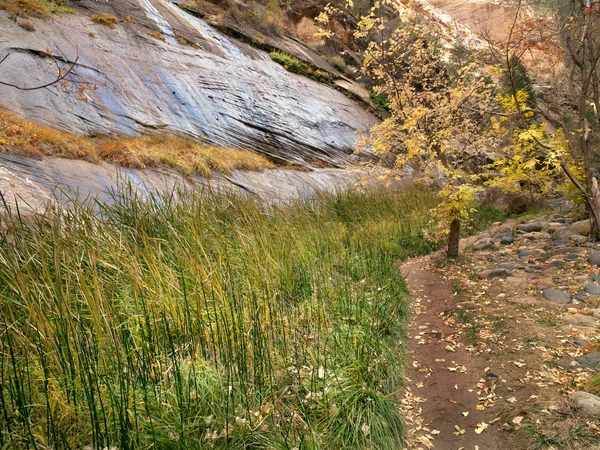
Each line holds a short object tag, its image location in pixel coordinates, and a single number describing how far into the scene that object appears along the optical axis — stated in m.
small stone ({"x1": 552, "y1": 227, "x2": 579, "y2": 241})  6.74
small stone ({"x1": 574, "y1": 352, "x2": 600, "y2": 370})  2.78
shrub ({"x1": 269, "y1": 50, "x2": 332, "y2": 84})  17.06
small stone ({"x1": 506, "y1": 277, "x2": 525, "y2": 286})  4.92
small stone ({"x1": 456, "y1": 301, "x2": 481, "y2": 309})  4.48
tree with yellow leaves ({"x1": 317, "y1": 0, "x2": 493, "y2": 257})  5.69
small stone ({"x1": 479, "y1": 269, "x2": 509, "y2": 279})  5.34
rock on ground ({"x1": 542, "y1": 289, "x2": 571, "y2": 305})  4.07
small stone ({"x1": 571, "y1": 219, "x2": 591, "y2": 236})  6.58
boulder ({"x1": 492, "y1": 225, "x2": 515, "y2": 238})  8.19
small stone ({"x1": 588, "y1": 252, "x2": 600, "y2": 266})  4.92
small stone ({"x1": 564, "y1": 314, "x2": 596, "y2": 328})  3.45
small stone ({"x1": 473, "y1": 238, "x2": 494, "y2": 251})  7.27
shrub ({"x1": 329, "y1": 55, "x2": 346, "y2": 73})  20.95
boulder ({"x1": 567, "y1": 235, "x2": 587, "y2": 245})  6.14
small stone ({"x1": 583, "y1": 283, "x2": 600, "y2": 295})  4.08
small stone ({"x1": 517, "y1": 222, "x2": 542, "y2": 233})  8.43
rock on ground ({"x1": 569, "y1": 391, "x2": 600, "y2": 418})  2.23
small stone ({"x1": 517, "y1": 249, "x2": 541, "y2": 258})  6.16
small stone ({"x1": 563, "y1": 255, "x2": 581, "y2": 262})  5.35
